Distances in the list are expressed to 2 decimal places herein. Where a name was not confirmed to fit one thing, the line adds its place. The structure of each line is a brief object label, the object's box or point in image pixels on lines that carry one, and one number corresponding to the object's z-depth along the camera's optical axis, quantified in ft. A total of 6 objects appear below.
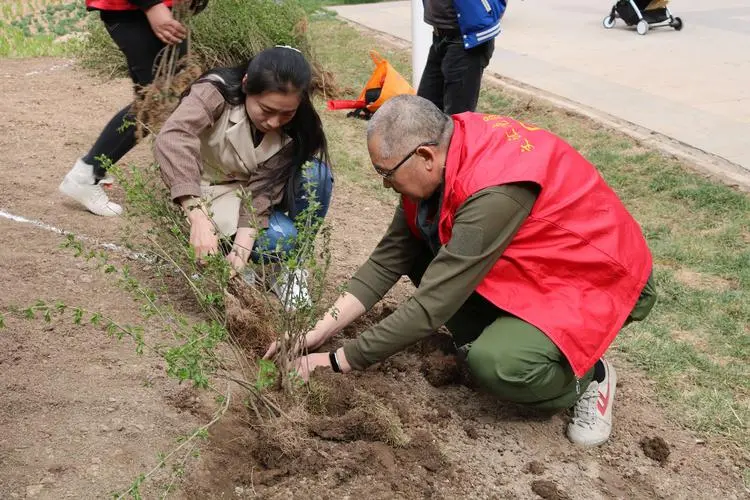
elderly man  7.61
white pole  18.67
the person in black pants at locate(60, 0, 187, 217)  11.05
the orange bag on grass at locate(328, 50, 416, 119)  19.56
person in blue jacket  13.97
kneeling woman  9.07
